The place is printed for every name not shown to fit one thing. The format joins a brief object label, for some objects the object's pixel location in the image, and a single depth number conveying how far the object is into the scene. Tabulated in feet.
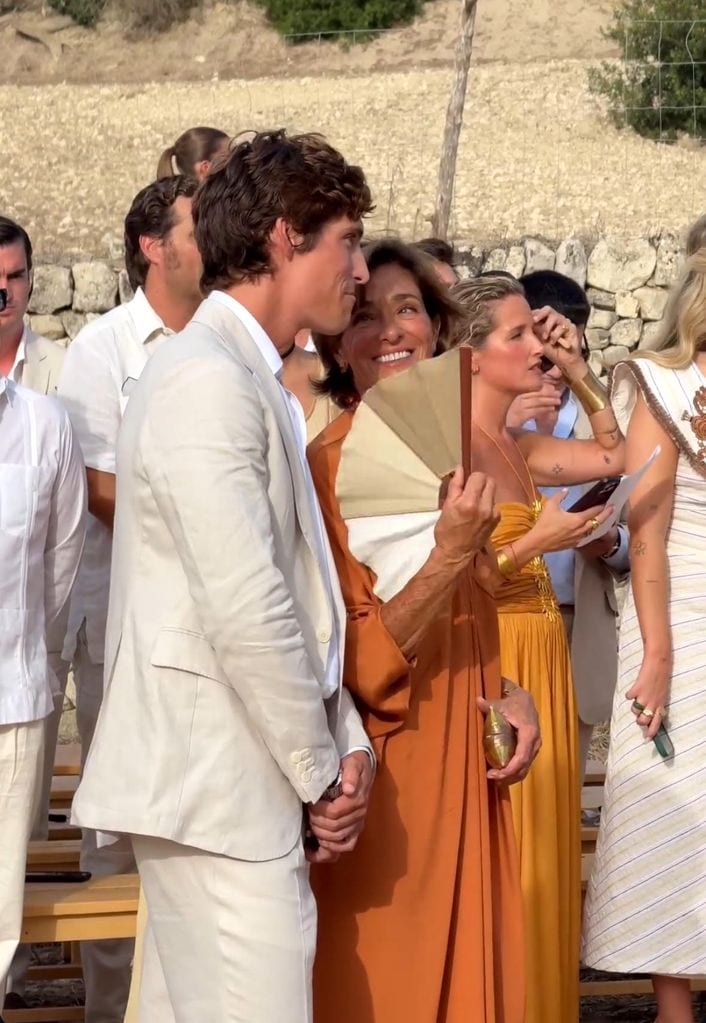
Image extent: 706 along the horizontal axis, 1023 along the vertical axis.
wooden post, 56.70
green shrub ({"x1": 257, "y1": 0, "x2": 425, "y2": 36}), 108.88
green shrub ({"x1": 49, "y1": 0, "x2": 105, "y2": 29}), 111.86
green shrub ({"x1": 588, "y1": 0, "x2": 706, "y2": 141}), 77.51
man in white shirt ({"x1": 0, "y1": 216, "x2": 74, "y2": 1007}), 13.99
